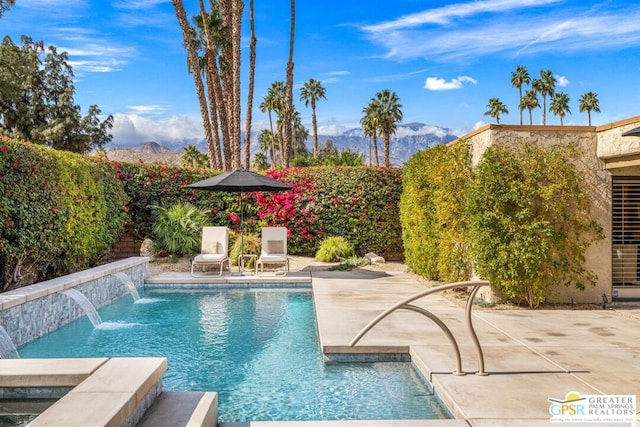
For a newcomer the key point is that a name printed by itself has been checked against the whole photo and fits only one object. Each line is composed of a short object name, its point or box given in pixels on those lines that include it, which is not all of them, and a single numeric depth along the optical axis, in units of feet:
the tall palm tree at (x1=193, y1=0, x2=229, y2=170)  69.05
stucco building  26.03
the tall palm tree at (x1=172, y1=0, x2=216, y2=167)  64.18
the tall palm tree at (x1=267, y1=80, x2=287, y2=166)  178.81
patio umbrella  35.99
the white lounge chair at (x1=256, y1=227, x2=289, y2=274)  41.43
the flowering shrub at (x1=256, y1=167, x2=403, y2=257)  47.91
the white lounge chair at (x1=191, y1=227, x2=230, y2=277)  40.16
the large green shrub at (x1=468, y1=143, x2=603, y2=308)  24.82
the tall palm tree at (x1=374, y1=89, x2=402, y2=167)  154.71
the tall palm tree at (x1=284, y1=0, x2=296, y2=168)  78.89
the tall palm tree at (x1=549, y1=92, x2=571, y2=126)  223.71
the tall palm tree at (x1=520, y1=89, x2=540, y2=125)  213.46
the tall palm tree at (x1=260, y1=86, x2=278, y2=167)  182.09
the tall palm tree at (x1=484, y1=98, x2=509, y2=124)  209.87
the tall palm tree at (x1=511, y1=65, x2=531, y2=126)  208.54
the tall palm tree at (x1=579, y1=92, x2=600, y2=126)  226.79
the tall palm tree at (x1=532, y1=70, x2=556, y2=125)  208.95
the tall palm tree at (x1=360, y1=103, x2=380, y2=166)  157.79
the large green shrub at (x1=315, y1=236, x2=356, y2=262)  45.85
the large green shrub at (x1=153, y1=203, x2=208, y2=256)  44.88
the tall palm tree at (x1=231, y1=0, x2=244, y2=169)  59.77
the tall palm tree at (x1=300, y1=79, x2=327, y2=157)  186.80
